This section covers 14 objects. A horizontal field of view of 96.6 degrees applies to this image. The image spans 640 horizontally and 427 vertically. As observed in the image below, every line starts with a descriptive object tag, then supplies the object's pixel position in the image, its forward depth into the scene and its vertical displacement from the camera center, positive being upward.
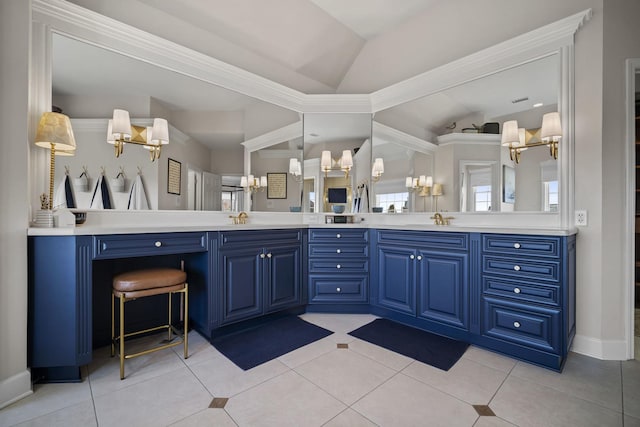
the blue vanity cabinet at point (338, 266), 2.96 -0.56
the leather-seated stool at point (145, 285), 1.81 -0.49
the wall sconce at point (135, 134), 2.17 +0.62
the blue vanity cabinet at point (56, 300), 1.64 -0.52
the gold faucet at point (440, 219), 2.78 -0.06
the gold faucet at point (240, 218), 2.87 -0.06
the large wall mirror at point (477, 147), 2.29 +0.66
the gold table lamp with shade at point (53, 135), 1.75 +0.47
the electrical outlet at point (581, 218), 2.13 -0.04
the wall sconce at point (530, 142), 2.20 +0.62
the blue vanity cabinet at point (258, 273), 2.35 -0.55
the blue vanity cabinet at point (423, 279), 2.31 -0.59
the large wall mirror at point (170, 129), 2.03 +0.73
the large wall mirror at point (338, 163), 3.41 +0.59
